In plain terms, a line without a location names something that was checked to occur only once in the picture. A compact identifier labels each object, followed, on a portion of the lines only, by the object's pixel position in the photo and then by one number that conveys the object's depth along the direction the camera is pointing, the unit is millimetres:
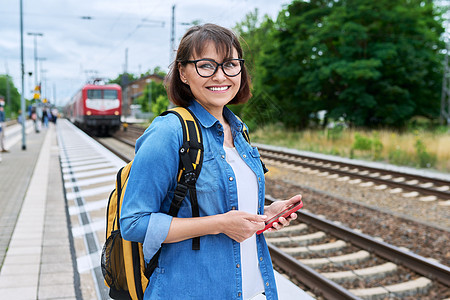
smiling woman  1393
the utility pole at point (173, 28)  19144
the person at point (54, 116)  40903
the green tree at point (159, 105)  34859
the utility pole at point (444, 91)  20241
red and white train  25064
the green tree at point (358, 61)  22016
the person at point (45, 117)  35603
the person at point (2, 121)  12296
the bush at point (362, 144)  15227
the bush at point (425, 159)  12398
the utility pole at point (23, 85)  15920
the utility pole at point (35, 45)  36366
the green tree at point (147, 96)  74481
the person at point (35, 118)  28112
